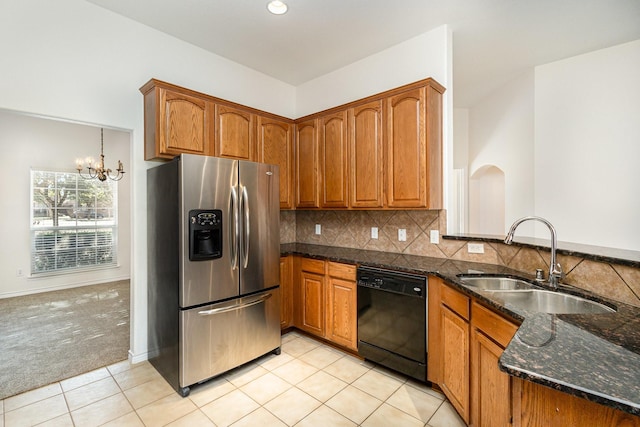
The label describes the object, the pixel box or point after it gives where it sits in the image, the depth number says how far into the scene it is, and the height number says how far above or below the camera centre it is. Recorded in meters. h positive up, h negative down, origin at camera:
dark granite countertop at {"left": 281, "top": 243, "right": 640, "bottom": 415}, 0.73 -0.45
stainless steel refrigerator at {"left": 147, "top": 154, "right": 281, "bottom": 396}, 2.26 -0.45
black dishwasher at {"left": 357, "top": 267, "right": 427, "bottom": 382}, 2.29 -0.90
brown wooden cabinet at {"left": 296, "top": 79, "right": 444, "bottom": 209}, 2.57 +0.57
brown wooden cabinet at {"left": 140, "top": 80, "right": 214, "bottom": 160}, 2.50 +0.79
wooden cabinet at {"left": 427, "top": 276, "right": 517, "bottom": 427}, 1.51 -0.89
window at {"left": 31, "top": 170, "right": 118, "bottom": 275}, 5.00 -0.17
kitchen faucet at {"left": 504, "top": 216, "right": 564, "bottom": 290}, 1.77 -0.36
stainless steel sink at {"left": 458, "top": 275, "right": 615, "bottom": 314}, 1.59 -0.52
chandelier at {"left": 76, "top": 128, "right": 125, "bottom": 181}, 4.97 +0.75
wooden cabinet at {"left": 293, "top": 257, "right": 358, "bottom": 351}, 2.79 -0.91
